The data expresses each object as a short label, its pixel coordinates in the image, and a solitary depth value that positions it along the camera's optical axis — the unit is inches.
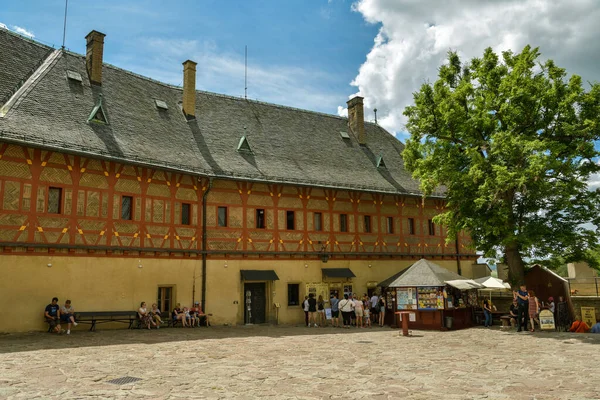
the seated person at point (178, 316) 743.1
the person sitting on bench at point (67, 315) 631.2
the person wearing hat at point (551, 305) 754.8
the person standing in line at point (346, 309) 804.6
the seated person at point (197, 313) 763.4
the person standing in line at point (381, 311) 843.6
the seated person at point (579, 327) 682.8
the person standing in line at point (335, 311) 831.7
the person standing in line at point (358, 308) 807.5
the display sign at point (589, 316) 748.6
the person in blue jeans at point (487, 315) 810.5
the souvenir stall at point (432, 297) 770.8
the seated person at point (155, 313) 719.7
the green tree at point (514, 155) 700.7
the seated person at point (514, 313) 720.6
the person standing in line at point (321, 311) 842.8
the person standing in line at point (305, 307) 823.2
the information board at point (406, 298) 799.1
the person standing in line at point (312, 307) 818.2
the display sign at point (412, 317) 791.4
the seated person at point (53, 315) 622.8
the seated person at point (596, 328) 652.4
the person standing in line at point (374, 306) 866.8
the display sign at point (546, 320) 680.4
